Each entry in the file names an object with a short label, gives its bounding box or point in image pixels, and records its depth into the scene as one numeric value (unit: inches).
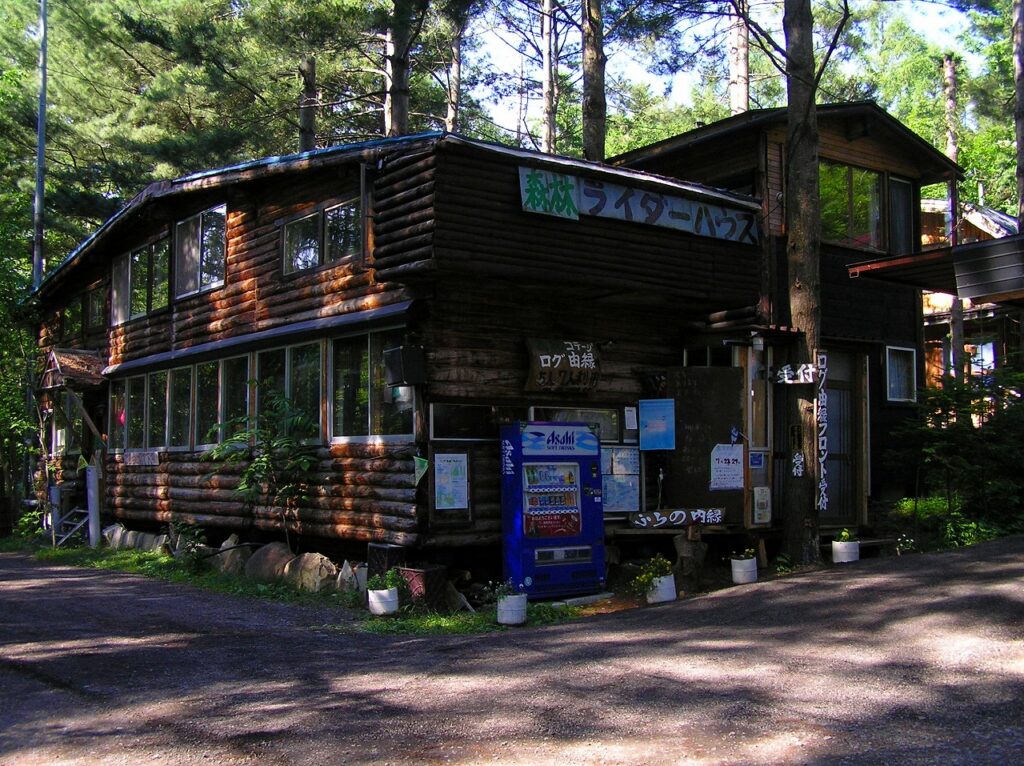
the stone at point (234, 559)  554.0
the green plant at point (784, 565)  486.0
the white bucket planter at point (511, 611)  403.2
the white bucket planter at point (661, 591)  438.9
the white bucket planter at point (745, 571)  473.7
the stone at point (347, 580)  479.5
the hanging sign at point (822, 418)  485.1
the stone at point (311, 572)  492.1
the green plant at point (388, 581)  426.0
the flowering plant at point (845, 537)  506.9
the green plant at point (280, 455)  522.6
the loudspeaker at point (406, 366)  434.6
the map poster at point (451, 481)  445.4
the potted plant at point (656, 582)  439.2
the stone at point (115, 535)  710.5
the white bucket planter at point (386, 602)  419.5
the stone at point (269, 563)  521.0
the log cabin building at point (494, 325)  444.1
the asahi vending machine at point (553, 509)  443.2
